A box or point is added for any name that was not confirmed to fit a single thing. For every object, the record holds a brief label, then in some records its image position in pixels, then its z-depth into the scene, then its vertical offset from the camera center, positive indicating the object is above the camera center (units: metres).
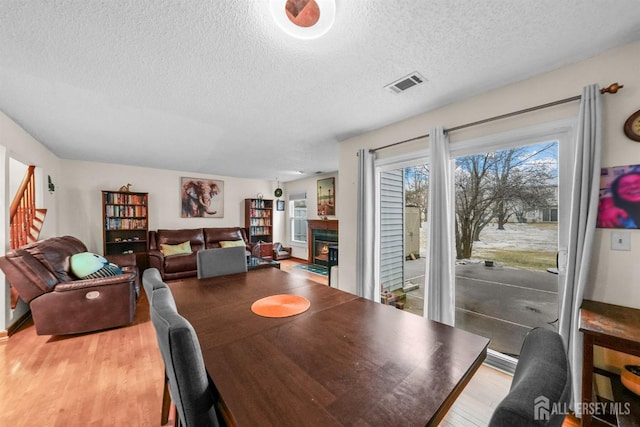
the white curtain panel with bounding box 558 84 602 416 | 1.49 -0.05
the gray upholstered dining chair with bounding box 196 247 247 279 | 2.20 -0.47
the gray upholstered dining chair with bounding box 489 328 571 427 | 0.42 -0.36
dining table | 0.68 -0.57
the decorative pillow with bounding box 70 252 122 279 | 2.83 -0.65
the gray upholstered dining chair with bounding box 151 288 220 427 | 0.73 -0.51
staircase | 2.79 -0.03
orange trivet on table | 1.33 -0.56
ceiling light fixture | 1.20 +1.05
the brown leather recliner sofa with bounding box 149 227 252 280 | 4.34 -0.65
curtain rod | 1.47 +0.78
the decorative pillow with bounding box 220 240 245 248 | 5.45 -0.69
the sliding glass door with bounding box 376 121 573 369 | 1.81 -0.15
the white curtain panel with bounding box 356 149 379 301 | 2.89 -0.19
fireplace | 5.80 -0.64
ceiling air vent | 1.85 +1.06
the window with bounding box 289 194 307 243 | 7.03 -0.12
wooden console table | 1.13 -0.60
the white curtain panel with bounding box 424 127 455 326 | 2.17 -0.23
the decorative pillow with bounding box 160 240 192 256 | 4.69 -0.72
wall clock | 1.42 +0.51
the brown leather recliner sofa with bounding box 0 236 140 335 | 2.35 -0.83
